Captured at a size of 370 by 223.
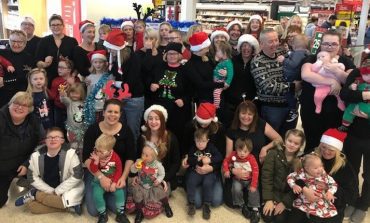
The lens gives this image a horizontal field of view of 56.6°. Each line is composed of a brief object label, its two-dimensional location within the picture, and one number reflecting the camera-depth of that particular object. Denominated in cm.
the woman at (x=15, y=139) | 300
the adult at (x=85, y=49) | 381
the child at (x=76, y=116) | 345
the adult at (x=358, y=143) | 265
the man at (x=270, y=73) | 316
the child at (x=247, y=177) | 294
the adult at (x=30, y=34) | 445
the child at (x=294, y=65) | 309
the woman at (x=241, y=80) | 338
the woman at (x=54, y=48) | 387
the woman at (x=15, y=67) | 373
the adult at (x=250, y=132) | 308
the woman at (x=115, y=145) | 291
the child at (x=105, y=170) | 282
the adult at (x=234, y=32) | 403
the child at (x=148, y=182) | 290
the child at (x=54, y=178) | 290
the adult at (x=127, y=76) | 324
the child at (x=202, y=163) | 305
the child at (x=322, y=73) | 282
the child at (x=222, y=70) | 334
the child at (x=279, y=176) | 283
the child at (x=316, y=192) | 263
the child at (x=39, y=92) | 340
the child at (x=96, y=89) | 338
